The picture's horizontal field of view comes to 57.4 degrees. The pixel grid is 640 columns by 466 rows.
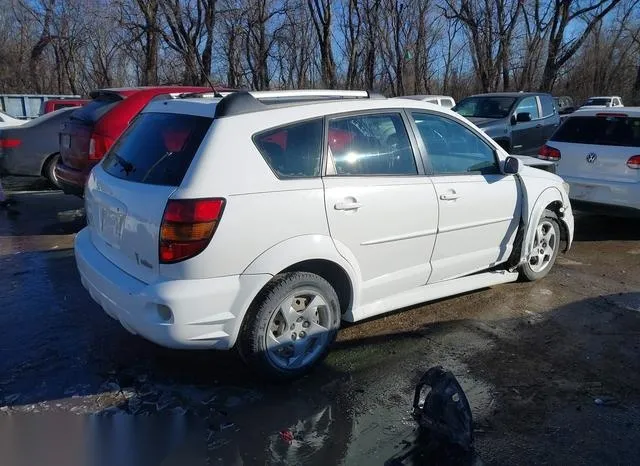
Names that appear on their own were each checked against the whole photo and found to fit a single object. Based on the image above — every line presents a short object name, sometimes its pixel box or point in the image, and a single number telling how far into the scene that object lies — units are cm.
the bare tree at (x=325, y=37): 2845
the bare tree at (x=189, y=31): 2670
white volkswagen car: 695
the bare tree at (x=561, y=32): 3269
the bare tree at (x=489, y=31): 3331
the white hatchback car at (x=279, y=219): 324
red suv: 696
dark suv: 1213
